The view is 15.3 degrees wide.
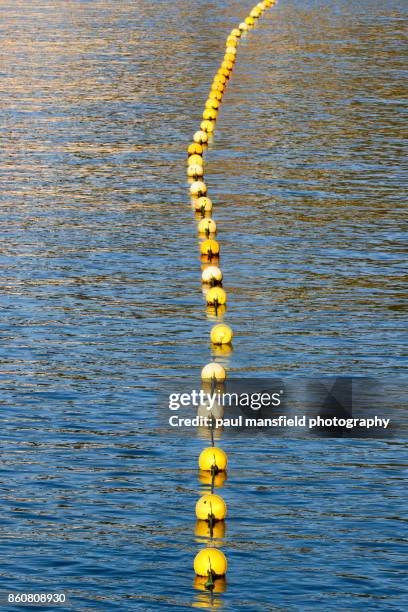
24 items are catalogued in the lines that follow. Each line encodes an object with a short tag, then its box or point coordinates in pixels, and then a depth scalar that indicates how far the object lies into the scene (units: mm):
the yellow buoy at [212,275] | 37531
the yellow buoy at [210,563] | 22000
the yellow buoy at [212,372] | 30297
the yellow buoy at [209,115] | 61000
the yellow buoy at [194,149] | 53844
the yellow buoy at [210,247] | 40406
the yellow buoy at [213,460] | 25828
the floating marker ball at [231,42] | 82438
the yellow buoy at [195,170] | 50684
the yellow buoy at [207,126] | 58688
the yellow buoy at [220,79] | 67688
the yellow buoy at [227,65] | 73438
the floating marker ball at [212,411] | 29141
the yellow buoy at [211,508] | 23875
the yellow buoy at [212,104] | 63019
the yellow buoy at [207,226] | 42438
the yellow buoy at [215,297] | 35938
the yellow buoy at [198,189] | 47531
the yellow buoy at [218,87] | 66756
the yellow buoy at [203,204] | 45531
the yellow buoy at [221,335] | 33000
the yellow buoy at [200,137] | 55500
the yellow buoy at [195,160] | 51781
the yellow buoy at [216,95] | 64562
